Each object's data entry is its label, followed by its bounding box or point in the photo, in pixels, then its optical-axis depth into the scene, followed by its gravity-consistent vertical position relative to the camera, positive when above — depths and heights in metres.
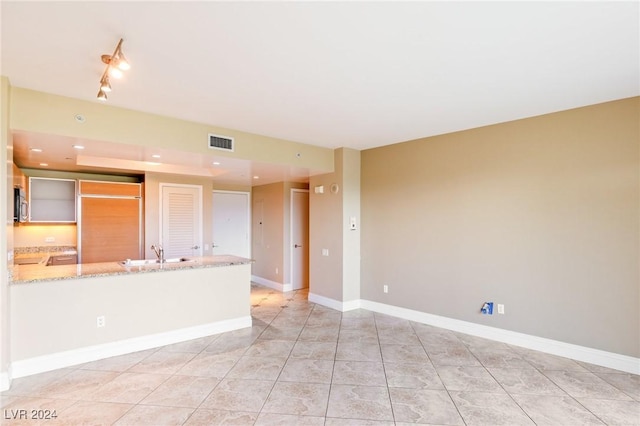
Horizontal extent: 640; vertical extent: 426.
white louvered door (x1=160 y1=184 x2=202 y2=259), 5.70 -0.05
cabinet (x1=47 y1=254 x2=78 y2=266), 4.81 -0.63
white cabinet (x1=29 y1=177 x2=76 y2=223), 5.07 +0.29
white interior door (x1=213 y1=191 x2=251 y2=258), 6.95 -0.14
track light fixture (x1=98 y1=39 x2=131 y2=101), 2.14 +1.04
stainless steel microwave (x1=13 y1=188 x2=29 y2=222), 3.76 +0.15
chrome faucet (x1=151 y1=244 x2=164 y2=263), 4.13 -0.47
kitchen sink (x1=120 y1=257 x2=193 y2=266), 4.01 -0.58
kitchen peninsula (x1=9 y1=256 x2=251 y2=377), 3.00 -0.97
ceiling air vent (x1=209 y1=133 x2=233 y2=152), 4.00 +0.94
